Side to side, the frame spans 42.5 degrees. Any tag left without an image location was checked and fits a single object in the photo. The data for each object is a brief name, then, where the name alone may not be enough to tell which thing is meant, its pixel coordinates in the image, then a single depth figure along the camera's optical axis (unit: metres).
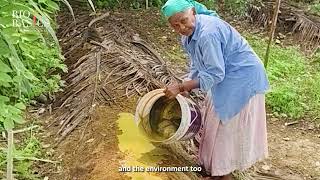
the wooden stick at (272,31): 3.55
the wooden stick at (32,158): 2.36
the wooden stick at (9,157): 1.88
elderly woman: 2.00
